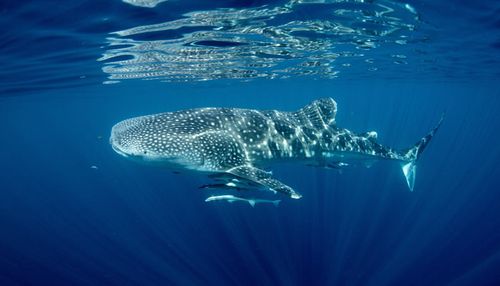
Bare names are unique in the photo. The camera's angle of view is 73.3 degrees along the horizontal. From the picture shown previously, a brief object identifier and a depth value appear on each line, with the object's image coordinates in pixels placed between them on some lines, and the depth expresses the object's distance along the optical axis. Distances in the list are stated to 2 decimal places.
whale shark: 6.14
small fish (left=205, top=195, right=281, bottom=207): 7.32
